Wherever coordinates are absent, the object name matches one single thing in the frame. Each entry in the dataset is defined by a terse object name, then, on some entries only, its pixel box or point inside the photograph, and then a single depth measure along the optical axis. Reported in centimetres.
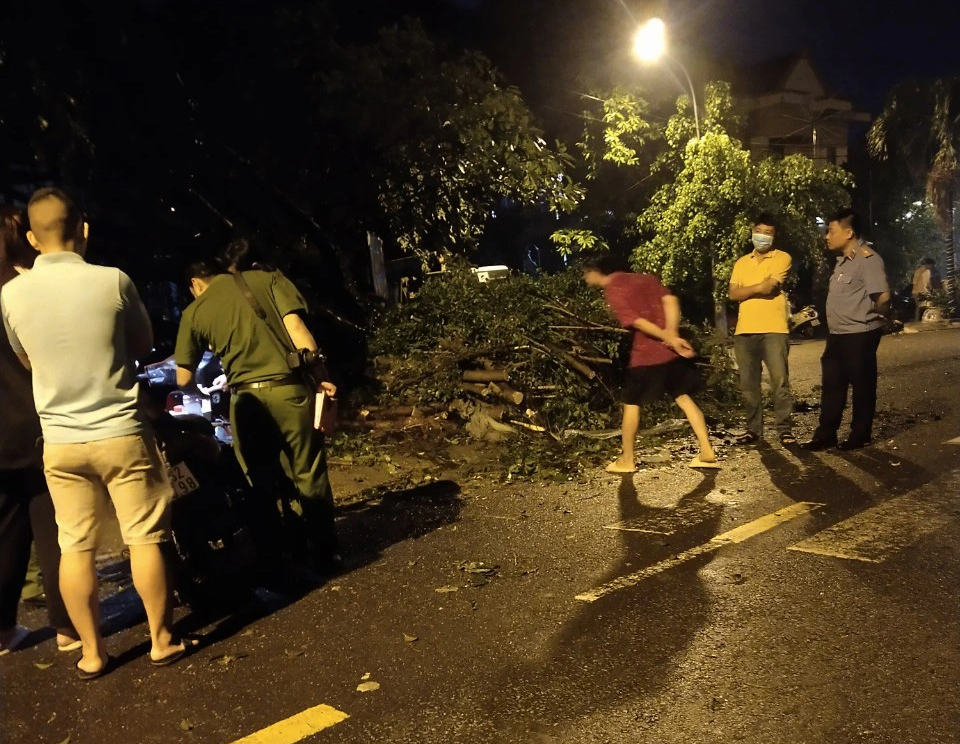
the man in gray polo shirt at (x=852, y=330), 694
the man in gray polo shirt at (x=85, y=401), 362
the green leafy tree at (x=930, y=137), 2698
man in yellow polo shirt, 724
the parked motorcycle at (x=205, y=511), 432
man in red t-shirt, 657
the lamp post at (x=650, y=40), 1678
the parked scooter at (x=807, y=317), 1351
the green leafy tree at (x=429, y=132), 1039
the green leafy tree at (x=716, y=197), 2020
